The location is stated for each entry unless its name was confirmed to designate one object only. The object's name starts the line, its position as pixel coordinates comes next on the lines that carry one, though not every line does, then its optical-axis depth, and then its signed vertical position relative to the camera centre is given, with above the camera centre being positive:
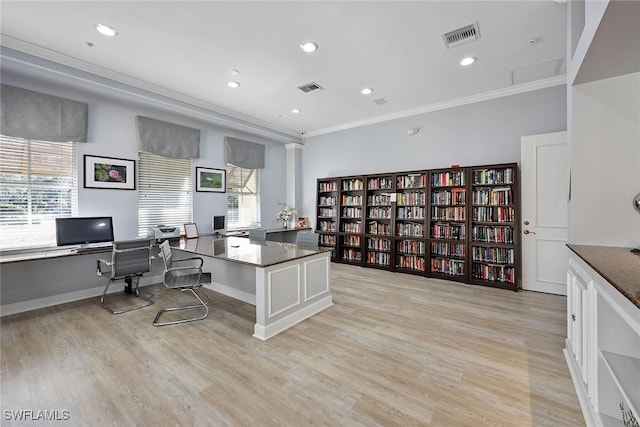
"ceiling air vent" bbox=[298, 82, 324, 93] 3.99 +1.92
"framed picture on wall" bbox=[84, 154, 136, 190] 3.67 +0.57
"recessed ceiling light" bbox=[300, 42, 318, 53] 2.96 +1.87
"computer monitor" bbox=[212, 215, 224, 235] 4.98 -0.21
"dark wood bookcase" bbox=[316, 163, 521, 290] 4.10 -0.18
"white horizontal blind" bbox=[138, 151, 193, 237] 4.25 +0.35
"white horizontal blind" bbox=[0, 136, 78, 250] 3.15 +0.29
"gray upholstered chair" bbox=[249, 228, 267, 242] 4.50 -0.37
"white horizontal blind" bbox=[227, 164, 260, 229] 5.51 +0.34
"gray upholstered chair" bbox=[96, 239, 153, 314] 3.25 -0.64
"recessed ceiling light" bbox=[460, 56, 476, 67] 3.27 +1.90
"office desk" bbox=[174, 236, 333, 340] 2.60 -0.76
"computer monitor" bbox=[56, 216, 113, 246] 3.30 -0.23
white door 3.67 +0.02
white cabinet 1.26 -0.76
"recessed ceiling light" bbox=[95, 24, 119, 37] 2.64 +1.84
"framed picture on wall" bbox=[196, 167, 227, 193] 4.90 +0.62
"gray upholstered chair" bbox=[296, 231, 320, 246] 3.82 -0.38
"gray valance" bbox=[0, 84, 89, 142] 3.07 +1.18
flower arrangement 6.32 -0.03
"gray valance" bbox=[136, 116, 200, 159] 4.15 +1.22
